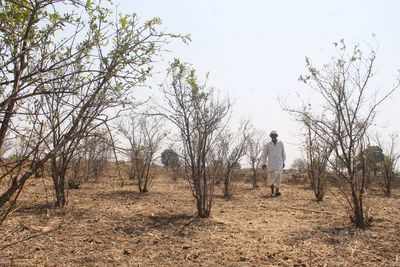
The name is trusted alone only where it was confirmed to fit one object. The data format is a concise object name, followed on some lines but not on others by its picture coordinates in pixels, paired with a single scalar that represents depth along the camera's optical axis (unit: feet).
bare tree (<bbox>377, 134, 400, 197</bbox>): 40.05
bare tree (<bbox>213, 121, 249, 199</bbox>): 32.96
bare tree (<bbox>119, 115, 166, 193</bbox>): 36.63
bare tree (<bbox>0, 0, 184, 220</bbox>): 6.09
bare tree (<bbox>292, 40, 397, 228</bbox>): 18.89
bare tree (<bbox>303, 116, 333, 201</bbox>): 30.45
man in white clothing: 35.42
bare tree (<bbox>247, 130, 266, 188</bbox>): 56.18
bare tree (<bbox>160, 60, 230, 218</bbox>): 21.47
